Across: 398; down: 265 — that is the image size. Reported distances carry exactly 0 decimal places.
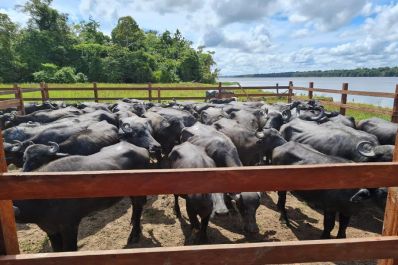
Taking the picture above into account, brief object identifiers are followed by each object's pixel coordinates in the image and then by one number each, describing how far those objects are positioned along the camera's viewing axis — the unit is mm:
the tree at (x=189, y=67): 47531
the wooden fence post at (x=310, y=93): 14909
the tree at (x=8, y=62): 39406
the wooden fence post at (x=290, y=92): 16681
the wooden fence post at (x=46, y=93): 15318
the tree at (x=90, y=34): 54847
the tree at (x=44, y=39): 42938
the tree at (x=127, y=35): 51281
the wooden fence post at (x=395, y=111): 9247
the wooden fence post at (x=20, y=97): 11278
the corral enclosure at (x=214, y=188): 1807
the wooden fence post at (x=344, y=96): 11602
